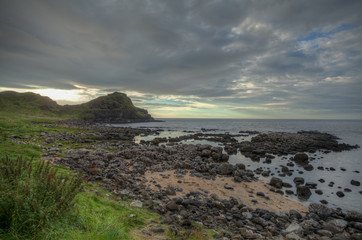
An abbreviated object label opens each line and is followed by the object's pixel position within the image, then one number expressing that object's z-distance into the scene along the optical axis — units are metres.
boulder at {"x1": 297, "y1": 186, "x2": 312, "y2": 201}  16.33
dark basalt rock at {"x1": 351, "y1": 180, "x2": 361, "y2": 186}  19.91
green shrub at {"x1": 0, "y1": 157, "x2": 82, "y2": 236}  4.25
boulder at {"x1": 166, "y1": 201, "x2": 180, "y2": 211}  10.01
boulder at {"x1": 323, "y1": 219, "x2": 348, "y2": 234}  10.83
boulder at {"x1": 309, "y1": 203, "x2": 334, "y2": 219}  12.70
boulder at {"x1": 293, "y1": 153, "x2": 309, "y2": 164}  31.28
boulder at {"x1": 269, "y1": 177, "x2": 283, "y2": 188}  18.51
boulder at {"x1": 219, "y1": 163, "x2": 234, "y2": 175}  20.70
